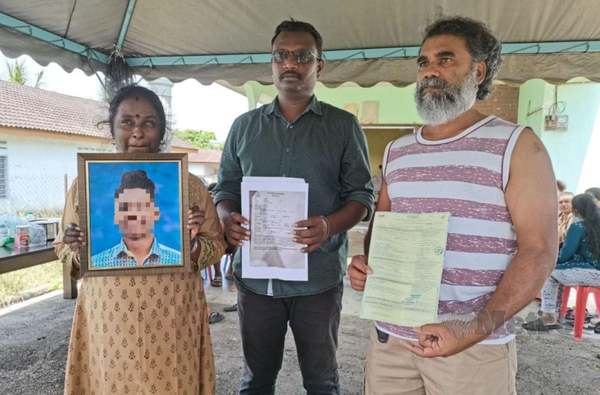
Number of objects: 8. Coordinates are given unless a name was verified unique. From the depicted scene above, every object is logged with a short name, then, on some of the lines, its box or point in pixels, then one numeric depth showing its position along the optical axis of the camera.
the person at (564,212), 6.08
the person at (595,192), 5.32
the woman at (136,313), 1.63
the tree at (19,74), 23.05
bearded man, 1.24
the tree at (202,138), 50.84
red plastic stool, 4.70
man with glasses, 2.11
